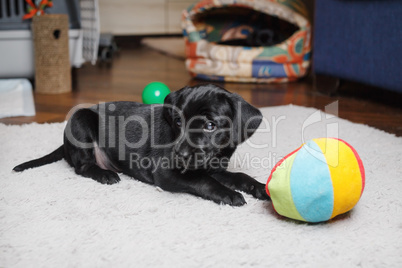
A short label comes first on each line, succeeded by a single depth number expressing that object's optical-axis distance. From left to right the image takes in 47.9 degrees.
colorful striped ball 1.30
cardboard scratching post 3.67
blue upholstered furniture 2.88
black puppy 1.55
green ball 2.80
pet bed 4.01
